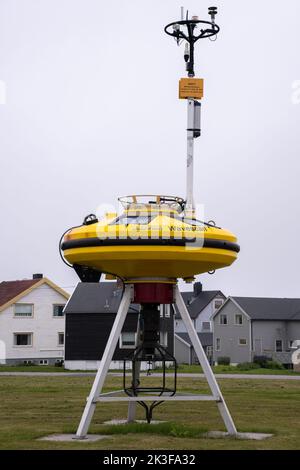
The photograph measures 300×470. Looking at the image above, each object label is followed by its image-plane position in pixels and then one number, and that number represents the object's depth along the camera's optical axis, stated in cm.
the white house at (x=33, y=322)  6194
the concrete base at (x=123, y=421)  1877
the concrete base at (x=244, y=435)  1612
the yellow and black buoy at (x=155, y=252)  1576
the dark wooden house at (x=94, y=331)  5553
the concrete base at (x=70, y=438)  1561
